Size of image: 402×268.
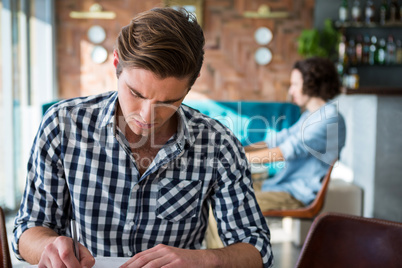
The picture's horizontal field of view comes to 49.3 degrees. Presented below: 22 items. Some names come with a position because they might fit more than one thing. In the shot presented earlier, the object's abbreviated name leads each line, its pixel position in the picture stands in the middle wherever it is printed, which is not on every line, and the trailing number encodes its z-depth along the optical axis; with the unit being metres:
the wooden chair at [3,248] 1.20
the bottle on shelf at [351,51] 5.73
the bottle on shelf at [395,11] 5.68
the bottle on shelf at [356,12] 5.71
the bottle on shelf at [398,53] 5.74
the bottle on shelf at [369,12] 5.71
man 1.16
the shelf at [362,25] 5.63
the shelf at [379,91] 3.38
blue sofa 3.82
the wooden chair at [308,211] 2.76
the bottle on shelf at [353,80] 5.49
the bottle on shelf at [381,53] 5.75
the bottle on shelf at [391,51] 5.75
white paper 1.02
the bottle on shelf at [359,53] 5.72
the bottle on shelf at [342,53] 5.64
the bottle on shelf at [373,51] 5.75
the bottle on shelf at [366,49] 5.75
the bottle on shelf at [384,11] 5.71
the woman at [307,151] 2.93
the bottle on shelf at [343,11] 5.72
